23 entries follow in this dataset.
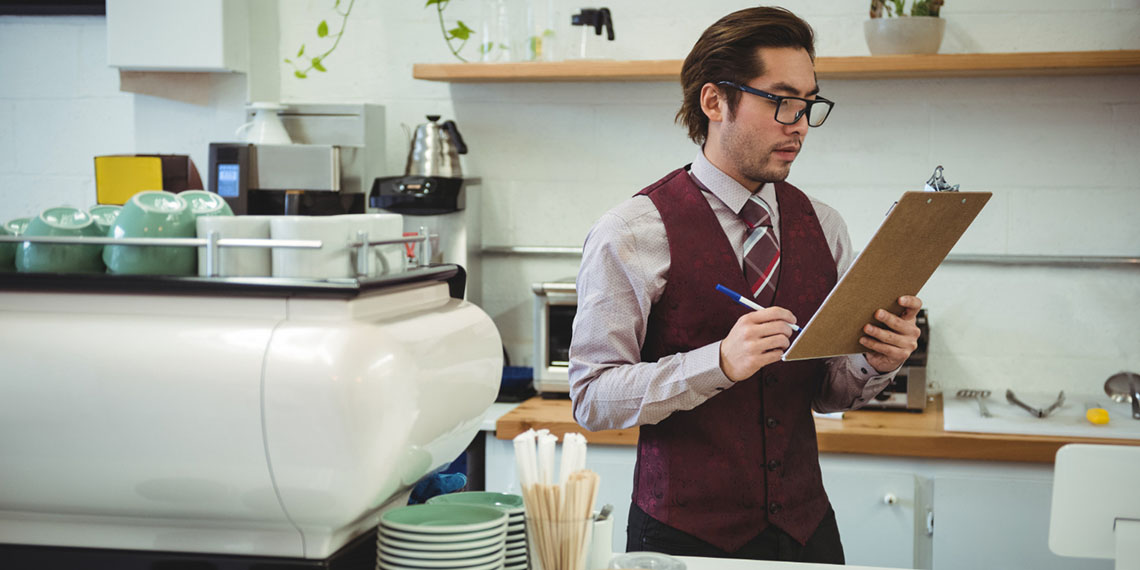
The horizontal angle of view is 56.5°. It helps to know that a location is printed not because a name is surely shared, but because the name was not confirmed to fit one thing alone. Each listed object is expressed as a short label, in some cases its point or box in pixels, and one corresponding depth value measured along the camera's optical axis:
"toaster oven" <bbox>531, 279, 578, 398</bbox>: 2.84
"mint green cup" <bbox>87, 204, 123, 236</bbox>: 1.32
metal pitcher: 3.05
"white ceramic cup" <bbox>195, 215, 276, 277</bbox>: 1.16
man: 1.71
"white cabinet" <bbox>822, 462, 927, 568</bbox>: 2.46
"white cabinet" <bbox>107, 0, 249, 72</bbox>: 3.07
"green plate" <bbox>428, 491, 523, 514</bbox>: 1.27
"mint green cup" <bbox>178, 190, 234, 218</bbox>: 1.27
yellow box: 2.87
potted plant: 2.80
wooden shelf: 2.71
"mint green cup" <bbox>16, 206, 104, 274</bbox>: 1.22
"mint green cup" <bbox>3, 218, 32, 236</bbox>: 1.36
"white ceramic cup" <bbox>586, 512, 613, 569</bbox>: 1.24
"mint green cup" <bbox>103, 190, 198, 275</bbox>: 1.18
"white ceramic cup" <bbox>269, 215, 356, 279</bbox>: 1.15
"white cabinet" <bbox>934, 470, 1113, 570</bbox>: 2.42
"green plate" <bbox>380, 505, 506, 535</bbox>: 1.15
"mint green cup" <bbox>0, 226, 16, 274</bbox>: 1.28
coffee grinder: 2.99
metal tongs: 2.62
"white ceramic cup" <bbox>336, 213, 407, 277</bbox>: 1.23
